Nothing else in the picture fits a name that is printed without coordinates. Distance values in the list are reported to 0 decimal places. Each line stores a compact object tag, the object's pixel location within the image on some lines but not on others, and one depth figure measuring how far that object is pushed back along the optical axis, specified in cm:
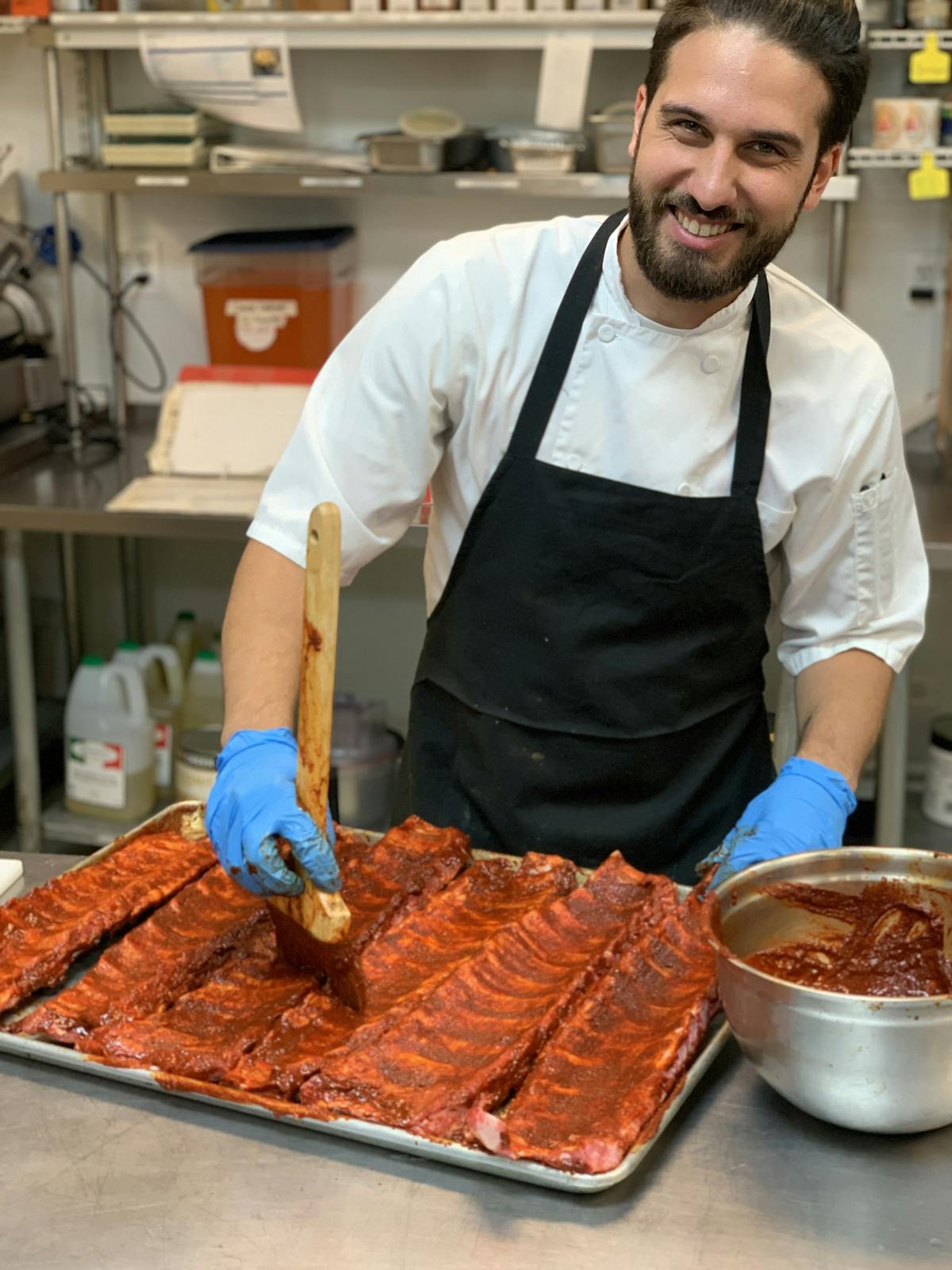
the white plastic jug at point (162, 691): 395
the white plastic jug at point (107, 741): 385
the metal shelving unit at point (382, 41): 346
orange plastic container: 390
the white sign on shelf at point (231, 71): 363
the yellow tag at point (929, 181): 346
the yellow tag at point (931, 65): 340
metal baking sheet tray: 127
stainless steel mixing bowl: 127
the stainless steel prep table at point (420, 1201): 122
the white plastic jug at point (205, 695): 402
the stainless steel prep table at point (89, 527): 337
